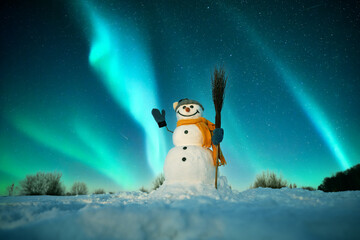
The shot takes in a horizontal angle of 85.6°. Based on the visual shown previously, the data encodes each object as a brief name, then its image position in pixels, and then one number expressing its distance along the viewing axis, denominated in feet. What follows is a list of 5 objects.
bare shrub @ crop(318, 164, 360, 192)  20.33
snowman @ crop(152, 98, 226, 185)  13.65
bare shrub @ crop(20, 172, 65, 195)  22.57
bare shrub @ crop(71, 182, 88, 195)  24.85
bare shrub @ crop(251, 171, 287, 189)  23.23
